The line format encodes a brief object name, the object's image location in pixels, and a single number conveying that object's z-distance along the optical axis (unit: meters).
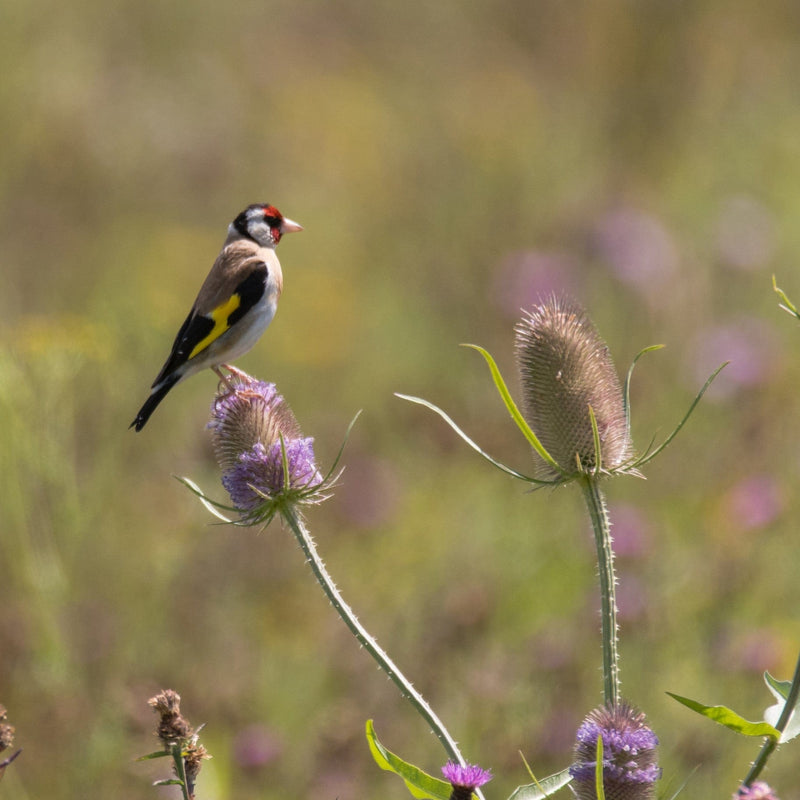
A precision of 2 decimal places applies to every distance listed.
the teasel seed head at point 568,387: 5.72
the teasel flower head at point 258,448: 5.80
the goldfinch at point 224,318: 8.09
